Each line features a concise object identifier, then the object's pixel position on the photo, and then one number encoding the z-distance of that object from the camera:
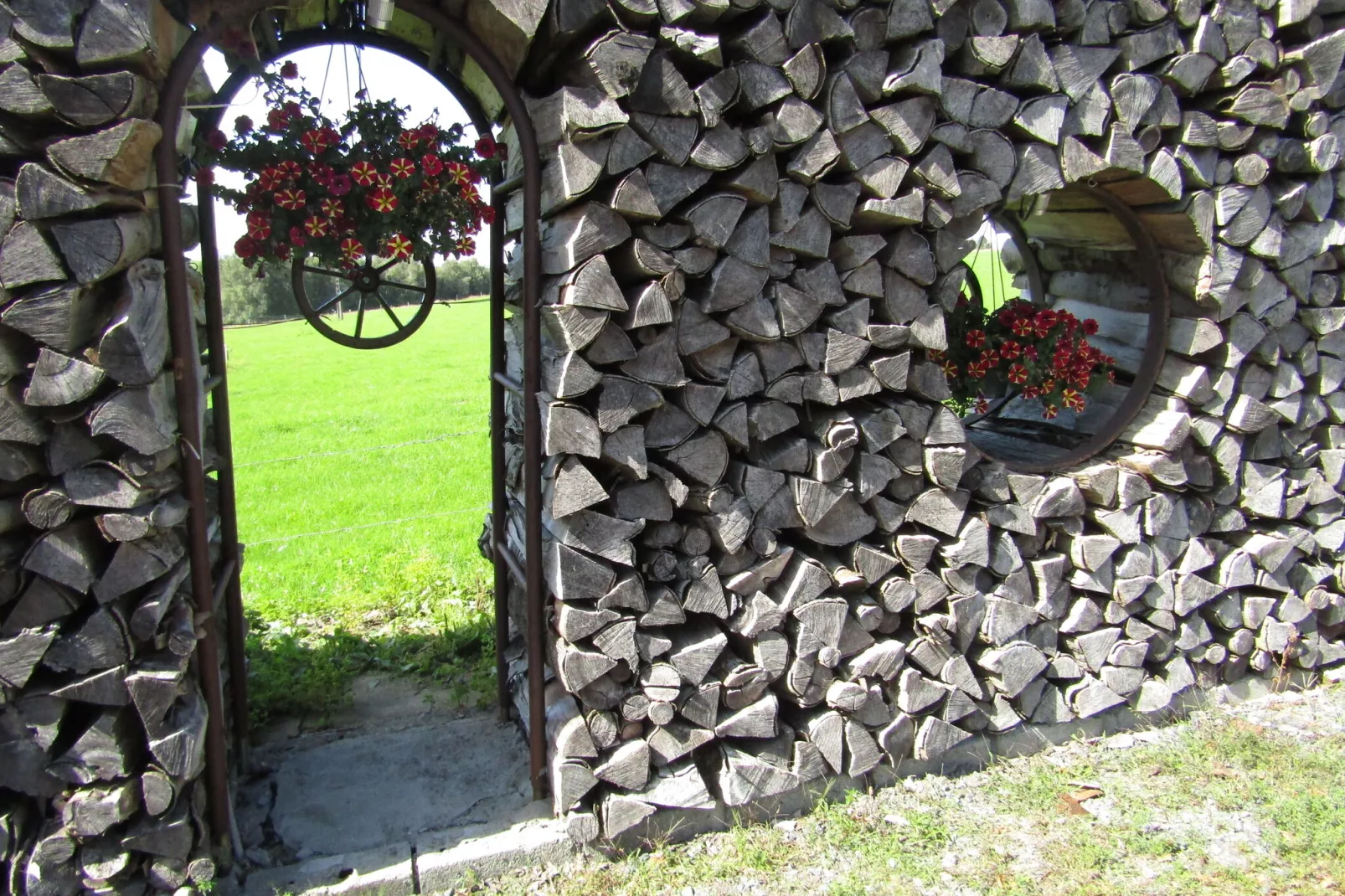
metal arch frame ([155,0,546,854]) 2.46
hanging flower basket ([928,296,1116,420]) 3.67
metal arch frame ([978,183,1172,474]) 3.61
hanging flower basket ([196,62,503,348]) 2.66
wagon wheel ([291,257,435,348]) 2.82
